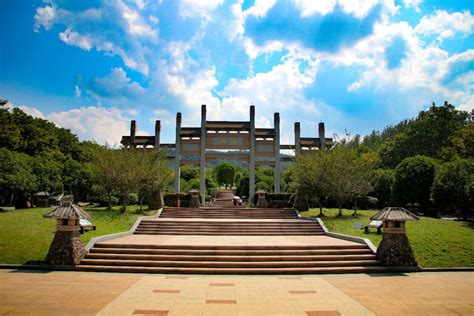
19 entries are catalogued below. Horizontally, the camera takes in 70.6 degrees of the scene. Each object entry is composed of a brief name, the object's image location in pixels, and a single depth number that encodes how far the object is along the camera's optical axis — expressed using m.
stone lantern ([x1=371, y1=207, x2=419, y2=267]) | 11.60
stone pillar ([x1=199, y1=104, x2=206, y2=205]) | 31.97
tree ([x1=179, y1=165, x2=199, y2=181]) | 70.31
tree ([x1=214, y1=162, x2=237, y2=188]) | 77.88
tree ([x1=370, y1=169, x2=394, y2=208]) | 35.25
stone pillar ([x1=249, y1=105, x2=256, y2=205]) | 31.97
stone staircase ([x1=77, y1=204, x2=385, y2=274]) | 11.31
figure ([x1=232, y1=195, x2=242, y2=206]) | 33.77
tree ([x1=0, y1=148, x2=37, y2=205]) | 25.02
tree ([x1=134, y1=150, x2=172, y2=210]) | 23.62
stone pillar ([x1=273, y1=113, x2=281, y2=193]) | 32.28
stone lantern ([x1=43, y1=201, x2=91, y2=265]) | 11.26
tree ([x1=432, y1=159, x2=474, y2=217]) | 21.12
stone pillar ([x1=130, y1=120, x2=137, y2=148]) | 33.50
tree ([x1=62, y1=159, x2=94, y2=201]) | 32.25
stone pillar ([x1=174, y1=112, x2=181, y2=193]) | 32.25
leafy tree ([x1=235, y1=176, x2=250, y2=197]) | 57.45
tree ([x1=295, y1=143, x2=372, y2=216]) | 22.58
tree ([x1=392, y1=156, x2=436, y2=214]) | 27.25
